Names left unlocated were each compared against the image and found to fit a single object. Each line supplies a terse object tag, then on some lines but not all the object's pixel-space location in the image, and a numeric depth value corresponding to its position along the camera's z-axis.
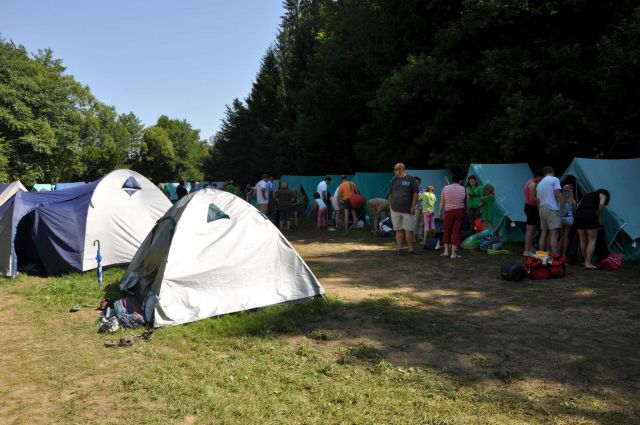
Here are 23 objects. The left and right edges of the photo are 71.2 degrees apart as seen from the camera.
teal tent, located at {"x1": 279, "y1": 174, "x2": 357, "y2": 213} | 22.05
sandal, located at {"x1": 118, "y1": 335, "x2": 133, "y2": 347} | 4.93
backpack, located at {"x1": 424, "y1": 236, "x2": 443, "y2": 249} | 10.83
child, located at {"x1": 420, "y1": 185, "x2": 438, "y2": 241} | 11.11
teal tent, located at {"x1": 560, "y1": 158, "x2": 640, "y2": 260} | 9.11
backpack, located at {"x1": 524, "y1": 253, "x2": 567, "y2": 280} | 7.66
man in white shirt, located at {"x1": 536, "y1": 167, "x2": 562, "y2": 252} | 8.76
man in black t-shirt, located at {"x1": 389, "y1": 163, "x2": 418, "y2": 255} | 9.70
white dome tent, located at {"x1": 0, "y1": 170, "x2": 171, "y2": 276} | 8.49
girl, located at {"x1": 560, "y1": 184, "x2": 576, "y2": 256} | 9.01
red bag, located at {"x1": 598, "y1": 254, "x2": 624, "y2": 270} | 8.23
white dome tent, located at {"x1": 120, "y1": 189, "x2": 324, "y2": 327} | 5.61
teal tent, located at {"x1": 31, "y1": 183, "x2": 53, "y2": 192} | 27.54
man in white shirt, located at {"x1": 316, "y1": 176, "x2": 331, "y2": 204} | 16.76
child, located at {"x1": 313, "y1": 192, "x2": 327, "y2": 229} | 16.27
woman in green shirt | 11.48
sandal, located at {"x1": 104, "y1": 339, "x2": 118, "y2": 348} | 4.91
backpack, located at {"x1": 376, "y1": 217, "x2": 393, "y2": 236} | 13.77
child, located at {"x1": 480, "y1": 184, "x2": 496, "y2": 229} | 11.16
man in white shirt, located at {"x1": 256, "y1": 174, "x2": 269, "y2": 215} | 15.23
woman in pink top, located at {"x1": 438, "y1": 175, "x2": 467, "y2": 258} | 9.21
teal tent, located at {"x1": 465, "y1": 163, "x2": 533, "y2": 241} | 11.40
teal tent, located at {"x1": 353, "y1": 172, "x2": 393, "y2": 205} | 17.34
